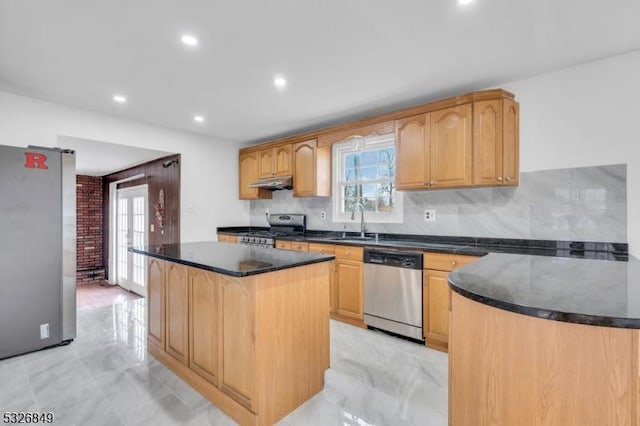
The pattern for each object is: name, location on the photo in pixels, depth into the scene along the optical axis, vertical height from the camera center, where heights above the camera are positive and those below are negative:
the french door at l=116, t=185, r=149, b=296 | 5.23 -0.38
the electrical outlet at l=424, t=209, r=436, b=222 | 3.32 -0.03
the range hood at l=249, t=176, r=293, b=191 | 4.32 +0.43
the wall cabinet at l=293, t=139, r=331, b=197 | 4.04 +0.57
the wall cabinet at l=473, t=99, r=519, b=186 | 2.67 +0.62
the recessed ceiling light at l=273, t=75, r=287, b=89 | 2.77 +1.21
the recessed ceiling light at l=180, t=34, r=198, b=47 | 2.10 +1.21
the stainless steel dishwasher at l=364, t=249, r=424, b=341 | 2.84 -0.77
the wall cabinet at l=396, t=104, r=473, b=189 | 2.78 +0.61
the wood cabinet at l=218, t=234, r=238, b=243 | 4.66 -0.39
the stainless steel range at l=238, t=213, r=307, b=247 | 4.26 -0.26
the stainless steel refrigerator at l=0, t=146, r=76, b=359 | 2.61 -0.32
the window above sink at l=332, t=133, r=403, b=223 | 3.69 +0.43
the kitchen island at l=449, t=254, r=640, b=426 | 0.85 -0.43
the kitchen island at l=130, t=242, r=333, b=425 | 1.74 -0.73
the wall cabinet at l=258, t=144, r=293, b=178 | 4.39 +0.76
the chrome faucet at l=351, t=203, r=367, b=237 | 3.87 -0.05
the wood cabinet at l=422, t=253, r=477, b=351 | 2.66 -0.76
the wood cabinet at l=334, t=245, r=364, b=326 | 3.25 -0.77
